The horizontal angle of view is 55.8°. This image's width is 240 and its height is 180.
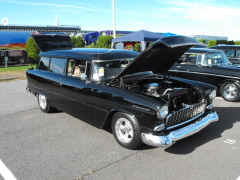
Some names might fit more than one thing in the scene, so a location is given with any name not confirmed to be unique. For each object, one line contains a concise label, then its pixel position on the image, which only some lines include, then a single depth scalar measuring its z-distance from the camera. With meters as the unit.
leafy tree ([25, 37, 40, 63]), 19.88
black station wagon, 3.47
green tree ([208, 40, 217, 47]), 29.18
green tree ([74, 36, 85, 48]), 25.19
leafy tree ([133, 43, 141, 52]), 26.21
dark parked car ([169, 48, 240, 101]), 6.83
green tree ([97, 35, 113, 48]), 23.48
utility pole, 16.39
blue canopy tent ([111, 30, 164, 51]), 13.22
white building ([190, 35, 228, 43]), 37.06
